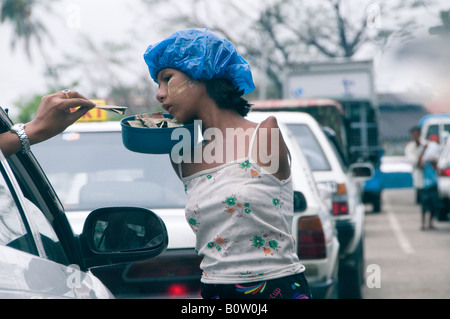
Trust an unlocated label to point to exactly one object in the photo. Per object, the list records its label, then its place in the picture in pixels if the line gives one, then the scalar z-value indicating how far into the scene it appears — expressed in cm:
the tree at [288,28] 2762
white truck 1827
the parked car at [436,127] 2148
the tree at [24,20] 3197
